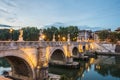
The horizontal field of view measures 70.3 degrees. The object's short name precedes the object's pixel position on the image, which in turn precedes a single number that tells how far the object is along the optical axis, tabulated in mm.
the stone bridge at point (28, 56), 9439
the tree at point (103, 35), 46165
